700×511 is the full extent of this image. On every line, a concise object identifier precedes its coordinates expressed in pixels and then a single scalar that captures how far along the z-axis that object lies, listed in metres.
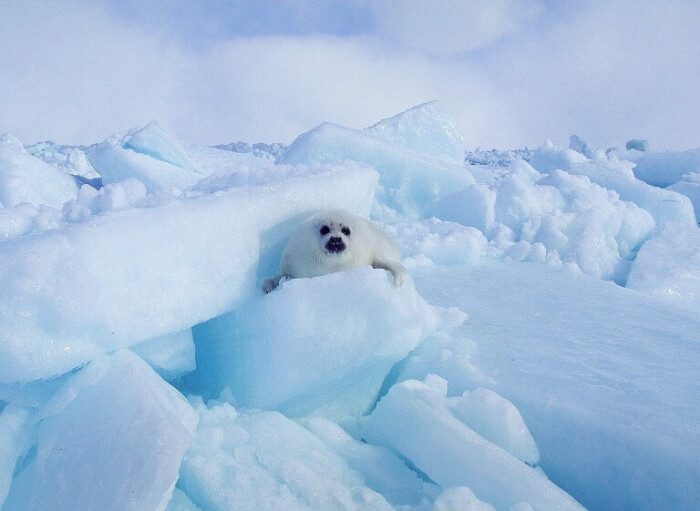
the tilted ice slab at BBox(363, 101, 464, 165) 5.72
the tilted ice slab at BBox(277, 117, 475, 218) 4.34
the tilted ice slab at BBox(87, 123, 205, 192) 4.99
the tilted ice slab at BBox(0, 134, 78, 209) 4.00
